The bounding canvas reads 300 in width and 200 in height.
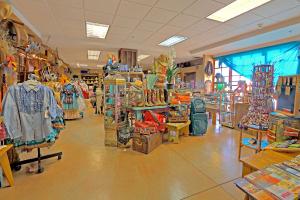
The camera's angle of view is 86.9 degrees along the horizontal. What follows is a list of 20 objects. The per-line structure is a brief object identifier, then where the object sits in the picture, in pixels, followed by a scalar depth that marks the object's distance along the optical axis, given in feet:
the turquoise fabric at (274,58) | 17.79
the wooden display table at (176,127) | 12.12
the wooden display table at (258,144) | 7.97
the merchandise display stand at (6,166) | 6.73
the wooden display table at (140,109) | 11.81
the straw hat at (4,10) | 8.08
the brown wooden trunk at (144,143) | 10.32
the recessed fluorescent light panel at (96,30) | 15.70
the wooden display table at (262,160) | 4.55
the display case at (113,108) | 11.64
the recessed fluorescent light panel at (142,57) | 31.76
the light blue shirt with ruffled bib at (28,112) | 7.14
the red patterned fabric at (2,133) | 6.75
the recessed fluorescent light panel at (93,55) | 28.52
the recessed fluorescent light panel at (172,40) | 19.22
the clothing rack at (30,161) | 8.10
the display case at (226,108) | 17.46
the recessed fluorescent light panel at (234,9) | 11.38
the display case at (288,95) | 6.86
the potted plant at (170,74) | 13.73
